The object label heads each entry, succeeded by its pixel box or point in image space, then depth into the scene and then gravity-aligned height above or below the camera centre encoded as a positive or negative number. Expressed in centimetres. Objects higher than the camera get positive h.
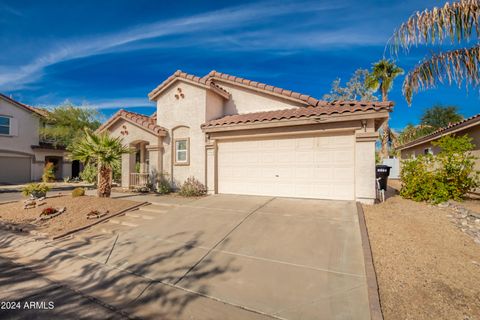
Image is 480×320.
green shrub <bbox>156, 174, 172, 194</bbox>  1102 -107
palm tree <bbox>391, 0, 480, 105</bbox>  667 +407
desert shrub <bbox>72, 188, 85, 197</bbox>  996 -130
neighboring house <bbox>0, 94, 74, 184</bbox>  2072 +187
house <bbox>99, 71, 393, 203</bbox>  798 +109
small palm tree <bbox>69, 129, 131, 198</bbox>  952 +46
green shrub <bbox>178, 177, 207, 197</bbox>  1012 -114
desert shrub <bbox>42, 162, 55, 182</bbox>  1885 -87
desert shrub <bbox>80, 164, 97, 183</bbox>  1583 -73
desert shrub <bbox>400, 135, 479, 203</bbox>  782 -39
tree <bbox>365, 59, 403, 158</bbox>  2155 +866
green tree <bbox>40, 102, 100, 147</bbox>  2431 +448
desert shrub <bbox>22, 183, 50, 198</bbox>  1046 -124
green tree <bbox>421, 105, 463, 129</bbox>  3281 +732
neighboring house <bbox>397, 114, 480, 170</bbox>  1005 +171
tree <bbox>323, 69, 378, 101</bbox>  2473 +859
